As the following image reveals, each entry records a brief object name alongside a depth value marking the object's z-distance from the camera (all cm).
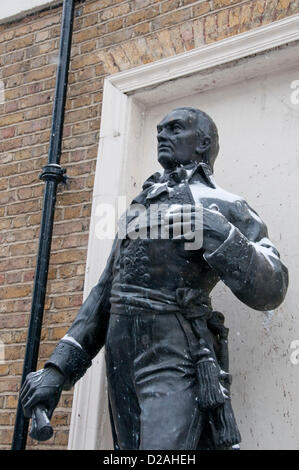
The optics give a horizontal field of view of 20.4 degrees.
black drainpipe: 410
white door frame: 398
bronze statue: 297
